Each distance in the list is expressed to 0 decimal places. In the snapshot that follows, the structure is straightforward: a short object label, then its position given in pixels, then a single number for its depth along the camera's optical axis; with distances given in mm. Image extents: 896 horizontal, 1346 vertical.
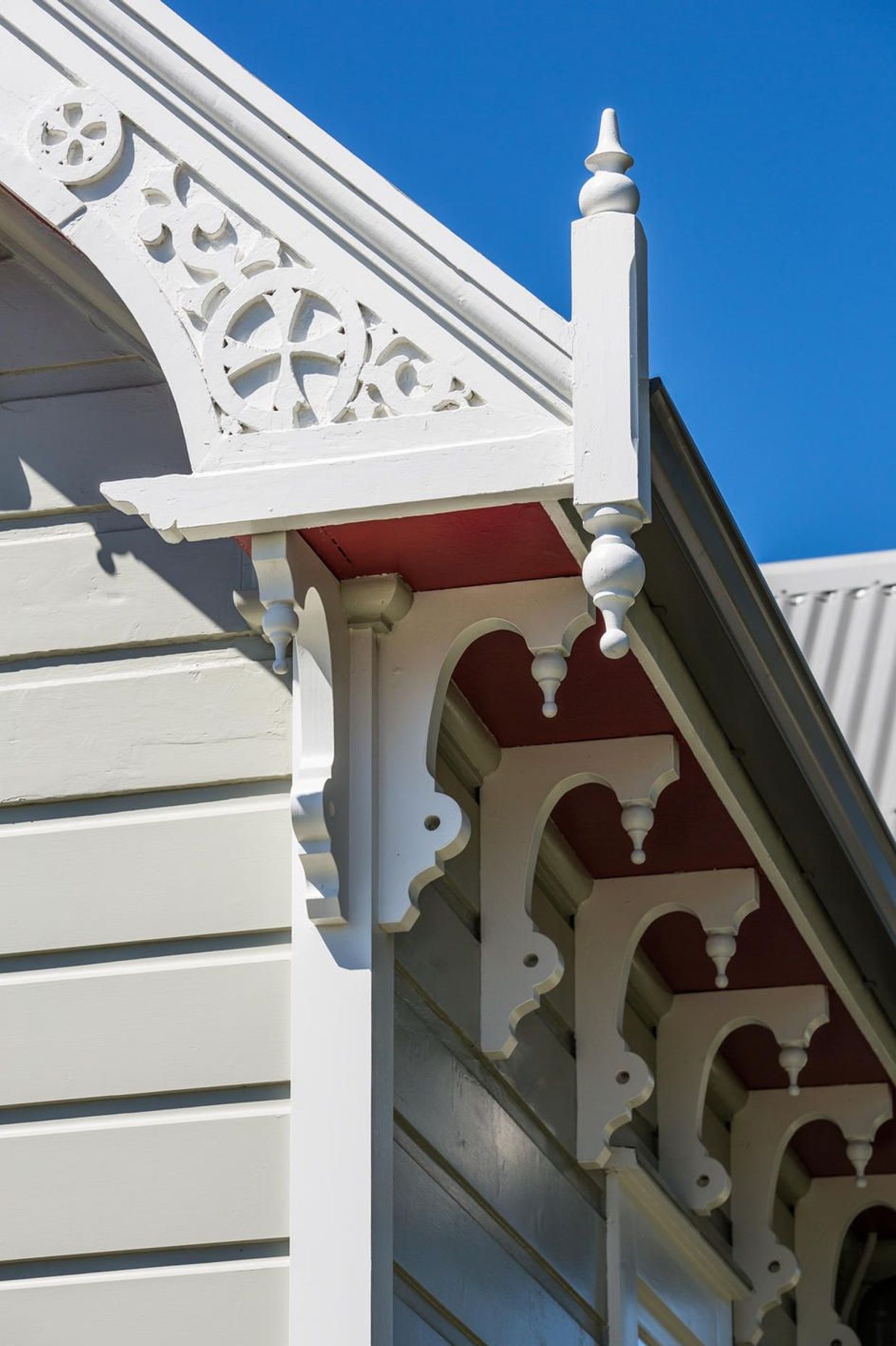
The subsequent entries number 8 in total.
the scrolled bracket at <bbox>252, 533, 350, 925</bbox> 7273
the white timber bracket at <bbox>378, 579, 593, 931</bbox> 7551
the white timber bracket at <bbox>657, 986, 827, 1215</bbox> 10945
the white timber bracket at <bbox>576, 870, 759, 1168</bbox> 9812
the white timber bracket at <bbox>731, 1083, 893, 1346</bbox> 12148
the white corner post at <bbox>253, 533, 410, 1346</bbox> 6992
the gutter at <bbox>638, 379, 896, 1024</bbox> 7785
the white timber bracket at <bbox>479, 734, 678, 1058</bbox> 8664
